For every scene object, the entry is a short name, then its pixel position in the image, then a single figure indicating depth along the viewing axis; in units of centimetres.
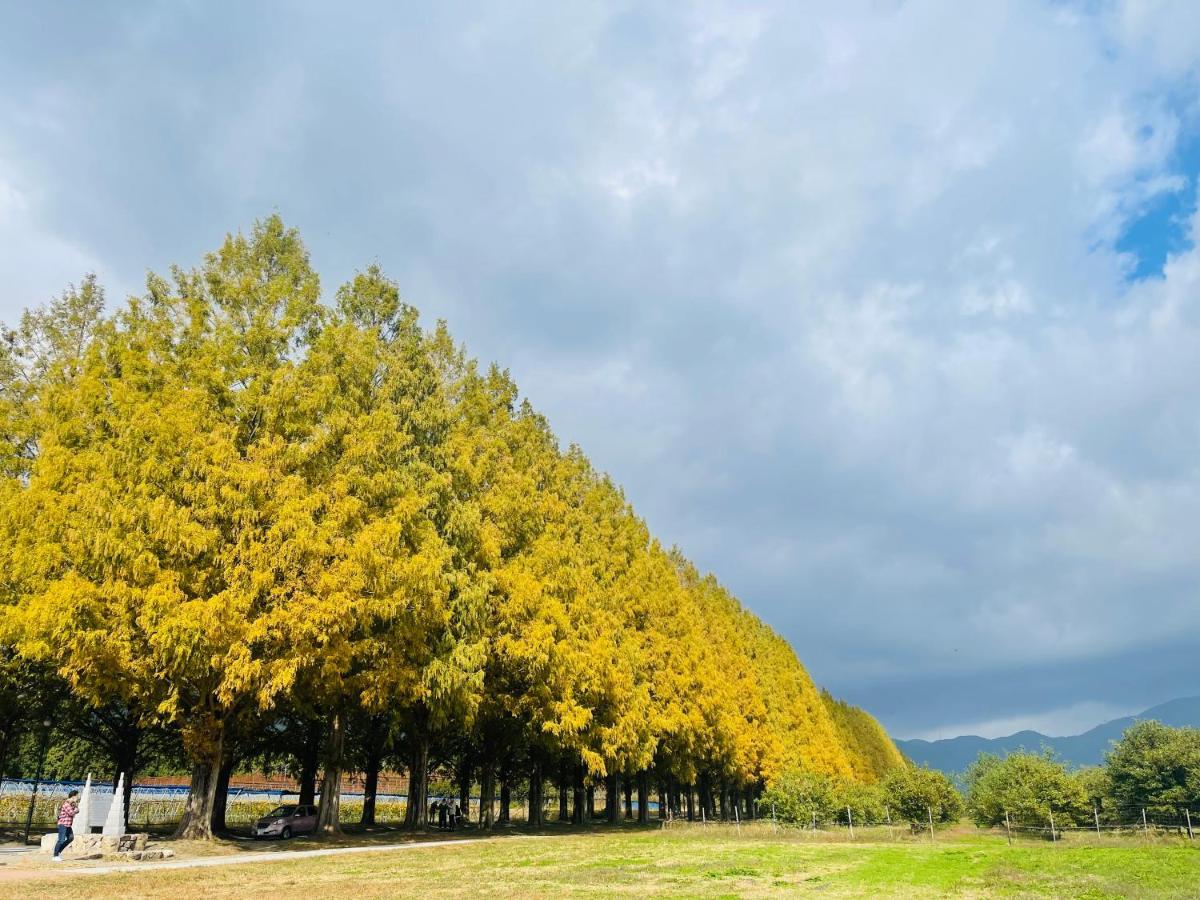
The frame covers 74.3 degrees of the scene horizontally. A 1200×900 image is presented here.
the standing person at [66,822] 1545
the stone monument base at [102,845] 1554
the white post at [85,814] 1617
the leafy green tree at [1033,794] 4159
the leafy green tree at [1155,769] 4619
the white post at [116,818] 1661
